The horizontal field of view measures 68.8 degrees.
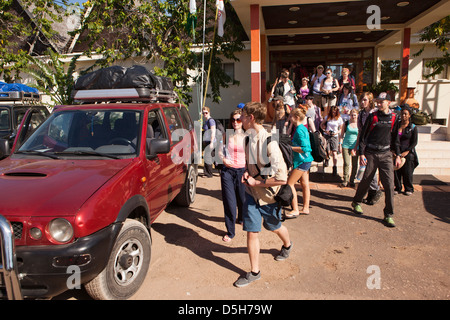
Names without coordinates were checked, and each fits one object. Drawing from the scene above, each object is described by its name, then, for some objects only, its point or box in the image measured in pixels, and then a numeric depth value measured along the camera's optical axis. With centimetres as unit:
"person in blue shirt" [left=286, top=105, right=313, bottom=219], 530
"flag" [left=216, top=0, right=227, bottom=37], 955
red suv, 274
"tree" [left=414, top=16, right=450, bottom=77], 1248
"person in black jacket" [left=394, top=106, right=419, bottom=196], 638
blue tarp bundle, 1121
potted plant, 1478
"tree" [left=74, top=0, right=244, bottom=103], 1211
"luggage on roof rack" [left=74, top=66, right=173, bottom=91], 494
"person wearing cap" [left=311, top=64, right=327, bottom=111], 1120
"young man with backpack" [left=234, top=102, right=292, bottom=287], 346
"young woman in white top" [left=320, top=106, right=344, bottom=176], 805
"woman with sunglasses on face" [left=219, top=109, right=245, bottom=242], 467
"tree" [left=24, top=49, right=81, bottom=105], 1241
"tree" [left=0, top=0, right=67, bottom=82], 1401
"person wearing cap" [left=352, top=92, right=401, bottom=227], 532
